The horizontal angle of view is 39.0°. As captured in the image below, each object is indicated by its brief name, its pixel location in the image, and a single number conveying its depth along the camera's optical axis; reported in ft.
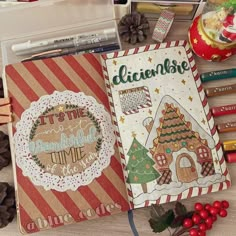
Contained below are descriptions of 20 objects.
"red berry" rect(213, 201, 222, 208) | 1.74
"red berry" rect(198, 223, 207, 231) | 1.70
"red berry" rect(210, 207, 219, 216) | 1.73
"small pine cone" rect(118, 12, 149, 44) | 1.97
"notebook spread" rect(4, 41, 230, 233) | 1.71
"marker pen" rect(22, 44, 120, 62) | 1.92
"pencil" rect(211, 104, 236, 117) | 1.91
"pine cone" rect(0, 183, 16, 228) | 1.65
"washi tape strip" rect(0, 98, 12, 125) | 1.77
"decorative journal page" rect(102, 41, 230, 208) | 1.78
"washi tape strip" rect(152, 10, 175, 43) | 1.98
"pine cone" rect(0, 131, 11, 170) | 1.74
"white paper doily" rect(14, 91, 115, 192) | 1.71
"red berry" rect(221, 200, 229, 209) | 1.75
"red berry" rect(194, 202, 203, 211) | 1.73
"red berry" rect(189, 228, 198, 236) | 1.69
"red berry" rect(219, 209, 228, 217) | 1.73
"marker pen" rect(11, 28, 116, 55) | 1.94
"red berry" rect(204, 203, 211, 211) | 1.74
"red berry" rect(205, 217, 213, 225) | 1.71
